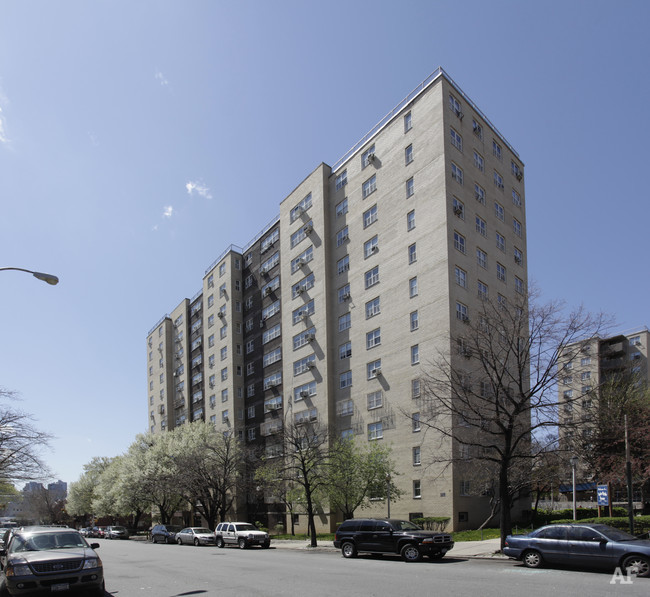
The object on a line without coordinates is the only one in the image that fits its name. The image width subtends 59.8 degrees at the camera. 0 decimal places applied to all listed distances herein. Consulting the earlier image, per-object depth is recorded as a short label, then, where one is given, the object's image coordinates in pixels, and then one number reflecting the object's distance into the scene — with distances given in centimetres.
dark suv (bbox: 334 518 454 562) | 2022
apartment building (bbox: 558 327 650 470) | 2259
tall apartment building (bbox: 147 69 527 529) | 3797
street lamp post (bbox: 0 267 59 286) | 1471
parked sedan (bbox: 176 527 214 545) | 3775
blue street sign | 2560
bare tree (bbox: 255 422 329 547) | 3385
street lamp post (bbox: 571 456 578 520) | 3500
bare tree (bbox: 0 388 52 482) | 3503
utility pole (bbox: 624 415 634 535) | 1931
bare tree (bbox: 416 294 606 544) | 2228
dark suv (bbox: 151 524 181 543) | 4395
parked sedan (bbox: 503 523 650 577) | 1505
